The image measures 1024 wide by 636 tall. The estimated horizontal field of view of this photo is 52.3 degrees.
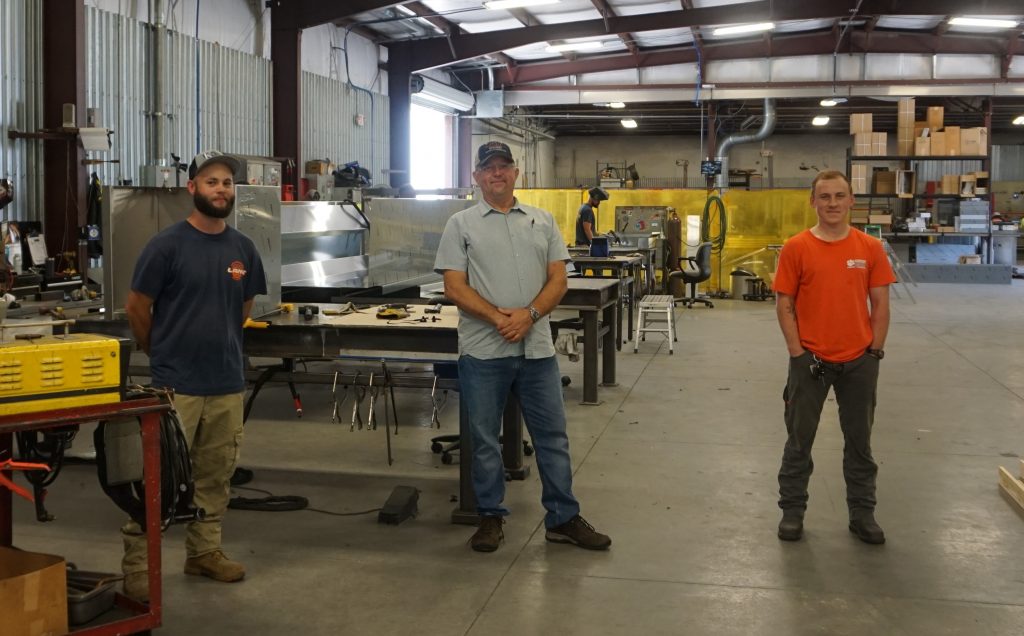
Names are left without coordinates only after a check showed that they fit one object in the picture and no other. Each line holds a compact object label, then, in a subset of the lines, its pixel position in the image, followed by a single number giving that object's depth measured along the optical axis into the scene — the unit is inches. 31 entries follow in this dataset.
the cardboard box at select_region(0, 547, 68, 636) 109.9
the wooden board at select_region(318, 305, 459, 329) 189.1
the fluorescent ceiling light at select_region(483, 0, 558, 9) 543.4
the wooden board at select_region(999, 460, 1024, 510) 189.3
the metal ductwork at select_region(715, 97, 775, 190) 840.3
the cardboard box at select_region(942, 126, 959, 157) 720.3
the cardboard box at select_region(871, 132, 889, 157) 724.0
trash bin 623.8
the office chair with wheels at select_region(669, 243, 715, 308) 543.2
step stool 397.7
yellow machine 111.3
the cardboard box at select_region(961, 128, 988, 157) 717.9
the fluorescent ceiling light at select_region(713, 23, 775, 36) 678.6
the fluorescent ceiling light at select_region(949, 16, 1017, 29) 661.9
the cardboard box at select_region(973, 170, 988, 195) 741.9
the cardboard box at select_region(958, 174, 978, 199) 739.4
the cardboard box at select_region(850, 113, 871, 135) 725.9
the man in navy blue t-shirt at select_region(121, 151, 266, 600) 141.1
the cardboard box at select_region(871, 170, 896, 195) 717.3
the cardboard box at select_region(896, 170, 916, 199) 708.7
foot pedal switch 177.9
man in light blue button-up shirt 157.5
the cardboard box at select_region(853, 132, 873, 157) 725.3
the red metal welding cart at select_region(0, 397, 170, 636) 116.2
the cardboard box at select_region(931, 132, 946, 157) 719.7
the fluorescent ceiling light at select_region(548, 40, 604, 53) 725.3
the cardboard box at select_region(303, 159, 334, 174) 479.5
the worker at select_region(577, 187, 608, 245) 512.4
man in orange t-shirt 162.6
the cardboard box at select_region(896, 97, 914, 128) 723.4
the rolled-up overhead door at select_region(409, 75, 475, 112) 651.4
